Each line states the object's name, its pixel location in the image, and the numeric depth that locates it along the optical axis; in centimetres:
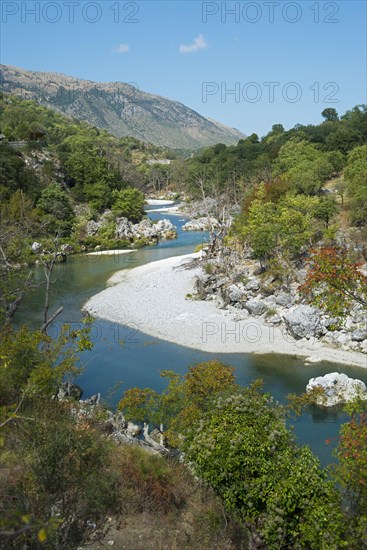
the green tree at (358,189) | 3869
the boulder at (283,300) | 3142
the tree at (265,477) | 867
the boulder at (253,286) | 3447
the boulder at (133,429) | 1783
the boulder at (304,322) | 2723
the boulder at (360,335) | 2588
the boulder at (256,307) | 3141
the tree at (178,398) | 1548
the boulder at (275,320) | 2997
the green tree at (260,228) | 3594
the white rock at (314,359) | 2488
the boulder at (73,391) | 1913
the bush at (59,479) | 877
